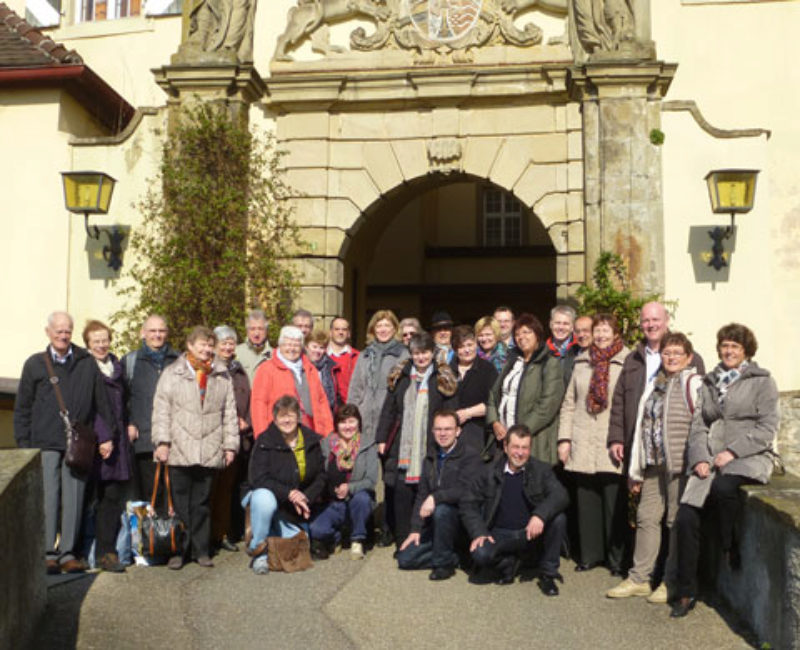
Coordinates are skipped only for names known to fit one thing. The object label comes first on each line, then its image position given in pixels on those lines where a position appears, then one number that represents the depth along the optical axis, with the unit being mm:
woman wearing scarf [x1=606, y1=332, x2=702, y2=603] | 5672
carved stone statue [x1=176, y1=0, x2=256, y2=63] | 10531
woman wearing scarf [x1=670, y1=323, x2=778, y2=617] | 5273
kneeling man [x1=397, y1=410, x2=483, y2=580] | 6242
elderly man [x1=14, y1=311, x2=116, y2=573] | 6184
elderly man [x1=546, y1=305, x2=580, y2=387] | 6797
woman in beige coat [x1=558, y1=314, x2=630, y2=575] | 6273
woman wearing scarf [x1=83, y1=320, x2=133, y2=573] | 6371
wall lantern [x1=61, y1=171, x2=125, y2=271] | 10078
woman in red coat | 6902
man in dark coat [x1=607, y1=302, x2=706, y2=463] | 6039
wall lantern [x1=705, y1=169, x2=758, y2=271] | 9430
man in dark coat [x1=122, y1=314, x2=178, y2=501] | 6703
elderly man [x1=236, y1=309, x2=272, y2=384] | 7477
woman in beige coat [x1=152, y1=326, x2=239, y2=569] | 6426
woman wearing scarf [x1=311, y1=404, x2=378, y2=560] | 6730
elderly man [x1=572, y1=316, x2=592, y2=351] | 6754
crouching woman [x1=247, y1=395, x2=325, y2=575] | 6410
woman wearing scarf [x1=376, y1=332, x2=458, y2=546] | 6735
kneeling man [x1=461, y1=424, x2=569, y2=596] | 5953
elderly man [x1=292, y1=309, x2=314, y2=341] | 7668
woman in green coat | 6527
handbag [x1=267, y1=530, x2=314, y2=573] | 6297
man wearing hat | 7227
